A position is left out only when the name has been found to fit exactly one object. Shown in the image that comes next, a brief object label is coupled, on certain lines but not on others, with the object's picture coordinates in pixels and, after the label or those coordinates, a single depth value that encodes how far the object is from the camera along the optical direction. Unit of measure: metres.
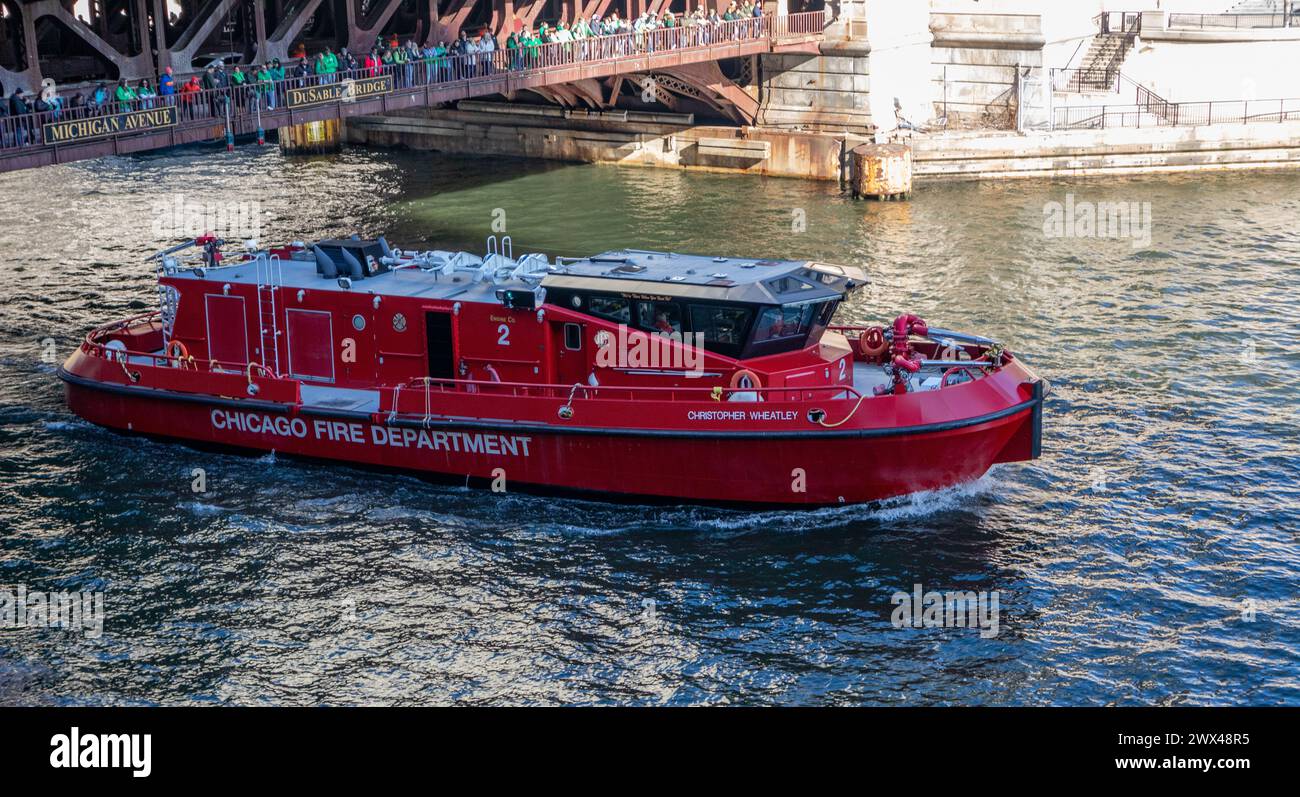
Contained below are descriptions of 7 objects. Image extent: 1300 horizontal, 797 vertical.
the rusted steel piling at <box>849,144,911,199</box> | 58.03
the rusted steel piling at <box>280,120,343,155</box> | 69.56
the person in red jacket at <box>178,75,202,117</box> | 40.66
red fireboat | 29.03
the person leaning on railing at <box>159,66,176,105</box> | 40.88
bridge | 38.34
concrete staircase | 67.19
